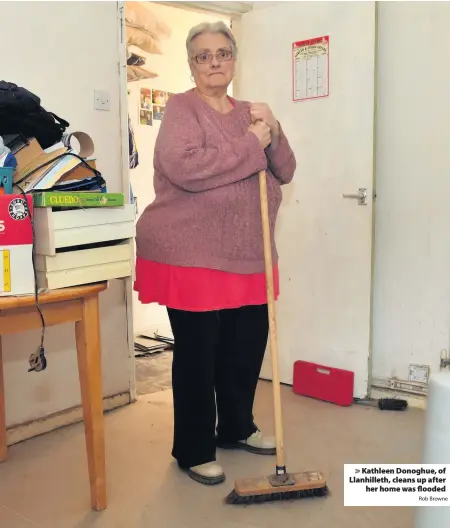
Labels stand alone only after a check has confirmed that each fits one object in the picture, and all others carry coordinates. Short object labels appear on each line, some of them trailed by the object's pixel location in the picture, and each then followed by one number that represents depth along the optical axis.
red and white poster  2.55
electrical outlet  2.48
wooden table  1.44
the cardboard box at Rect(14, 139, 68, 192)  1.46
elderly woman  1.72
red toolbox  2.52
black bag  1.55
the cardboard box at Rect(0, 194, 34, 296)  1.35
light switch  2.29
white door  2.47
